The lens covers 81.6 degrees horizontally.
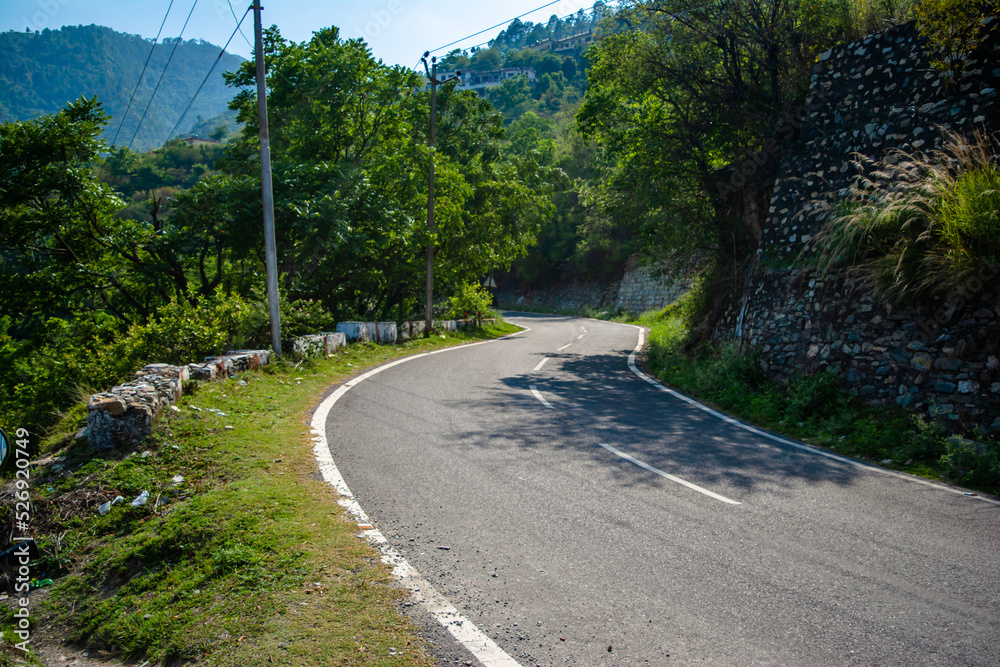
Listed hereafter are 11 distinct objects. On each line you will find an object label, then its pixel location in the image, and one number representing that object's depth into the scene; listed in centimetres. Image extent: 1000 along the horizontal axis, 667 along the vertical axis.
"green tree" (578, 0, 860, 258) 1363
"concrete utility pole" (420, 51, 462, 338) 2095
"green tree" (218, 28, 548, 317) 1670
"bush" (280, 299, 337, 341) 1480
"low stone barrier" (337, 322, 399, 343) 1639
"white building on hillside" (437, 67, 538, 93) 16062
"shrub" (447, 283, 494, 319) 2672
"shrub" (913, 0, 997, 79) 868
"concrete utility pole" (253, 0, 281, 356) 1212
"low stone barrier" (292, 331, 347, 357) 1292
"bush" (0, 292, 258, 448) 976
